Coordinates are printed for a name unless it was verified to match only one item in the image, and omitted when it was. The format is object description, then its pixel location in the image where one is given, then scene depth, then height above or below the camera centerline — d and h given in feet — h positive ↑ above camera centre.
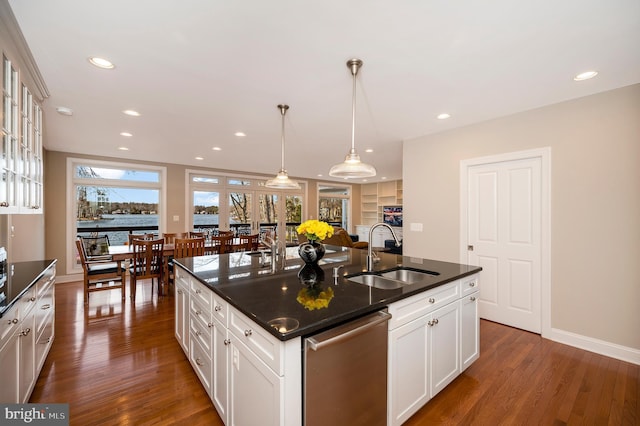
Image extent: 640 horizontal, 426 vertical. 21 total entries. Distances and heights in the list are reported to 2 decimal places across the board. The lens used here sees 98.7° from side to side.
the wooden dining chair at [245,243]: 15.94 -1.73
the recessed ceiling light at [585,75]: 7.37 +3.78
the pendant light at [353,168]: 7.17 +1.21
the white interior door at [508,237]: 9.97 -0.89
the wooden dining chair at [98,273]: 12.42 -2.76
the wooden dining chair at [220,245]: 14.88 -1.74
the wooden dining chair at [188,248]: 13.39 -1.70
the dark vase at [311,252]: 7.27 -1.01
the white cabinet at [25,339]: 4.75 -2.65
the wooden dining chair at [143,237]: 16.16 -1.41
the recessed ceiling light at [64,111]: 9.84 +3.77
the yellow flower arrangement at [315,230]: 7.30 -0.44
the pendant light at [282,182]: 10.26 +1.19
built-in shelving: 30.63 +1.85
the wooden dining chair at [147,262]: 12.99 -2.39
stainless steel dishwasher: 3.87 -2.48
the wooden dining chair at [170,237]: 17.53 -1.51
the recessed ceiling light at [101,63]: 6.74 +3.79
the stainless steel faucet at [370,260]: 7.25 -1.25
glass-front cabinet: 5.35 +1.52
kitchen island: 3.80 -1.80
